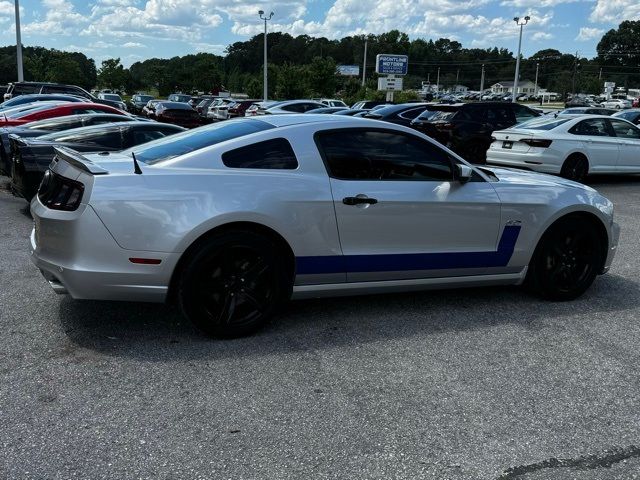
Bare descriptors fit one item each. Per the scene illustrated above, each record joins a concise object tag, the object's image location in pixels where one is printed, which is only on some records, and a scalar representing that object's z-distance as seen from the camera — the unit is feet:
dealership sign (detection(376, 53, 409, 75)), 124.57
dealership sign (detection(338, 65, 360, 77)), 319.76
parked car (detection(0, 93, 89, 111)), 59.06
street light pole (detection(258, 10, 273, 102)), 139.64
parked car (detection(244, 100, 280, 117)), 77.55
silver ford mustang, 12.78
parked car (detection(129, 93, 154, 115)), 126.31
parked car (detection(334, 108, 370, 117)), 67.03
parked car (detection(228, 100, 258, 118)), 95.30
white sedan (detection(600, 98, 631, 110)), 195.77
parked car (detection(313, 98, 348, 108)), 101.37
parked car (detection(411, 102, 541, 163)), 47.60
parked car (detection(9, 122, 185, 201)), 25.20
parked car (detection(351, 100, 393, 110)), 92.63
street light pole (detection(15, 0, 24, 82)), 115.55
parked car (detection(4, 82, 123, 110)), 77.05
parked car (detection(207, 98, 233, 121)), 101.09
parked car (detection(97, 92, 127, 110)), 135.03
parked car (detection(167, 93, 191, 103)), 138.15
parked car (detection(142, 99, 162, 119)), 92.32
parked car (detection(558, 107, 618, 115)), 75.97
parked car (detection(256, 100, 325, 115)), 73.92
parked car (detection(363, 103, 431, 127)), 53.93
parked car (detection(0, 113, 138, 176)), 31.12
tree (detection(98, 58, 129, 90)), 275.18
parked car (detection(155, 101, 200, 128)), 83.25
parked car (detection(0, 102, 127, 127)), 41.55
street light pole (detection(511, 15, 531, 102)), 132.26
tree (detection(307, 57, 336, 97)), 158.81
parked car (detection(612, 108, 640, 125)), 61.62
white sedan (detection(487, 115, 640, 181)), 39.34
